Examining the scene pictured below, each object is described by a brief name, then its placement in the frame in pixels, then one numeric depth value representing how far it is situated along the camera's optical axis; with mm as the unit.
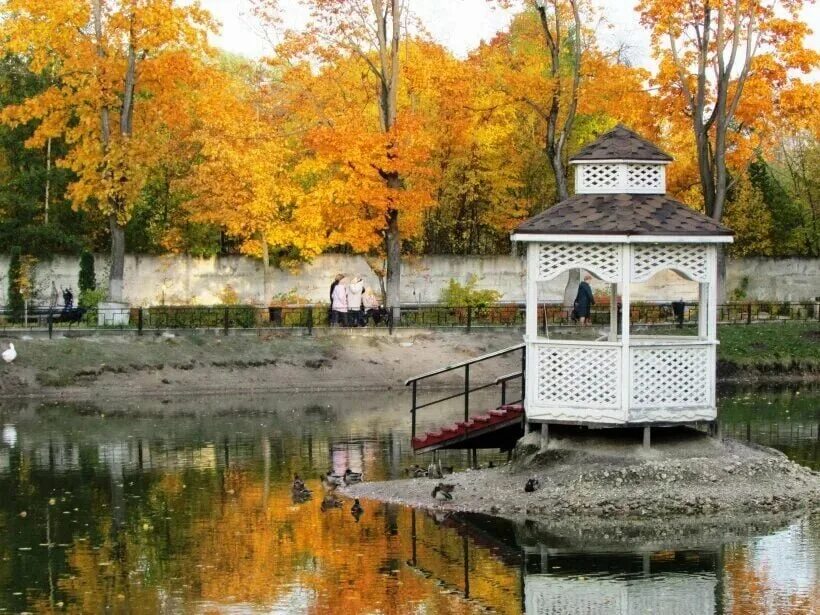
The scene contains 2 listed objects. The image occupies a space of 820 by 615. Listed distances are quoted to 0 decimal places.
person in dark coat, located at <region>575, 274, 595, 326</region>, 45969
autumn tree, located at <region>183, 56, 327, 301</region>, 48219
